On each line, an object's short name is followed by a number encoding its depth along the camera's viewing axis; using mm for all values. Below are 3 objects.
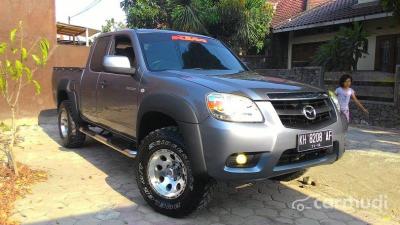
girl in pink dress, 7820
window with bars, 14023
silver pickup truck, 3705
